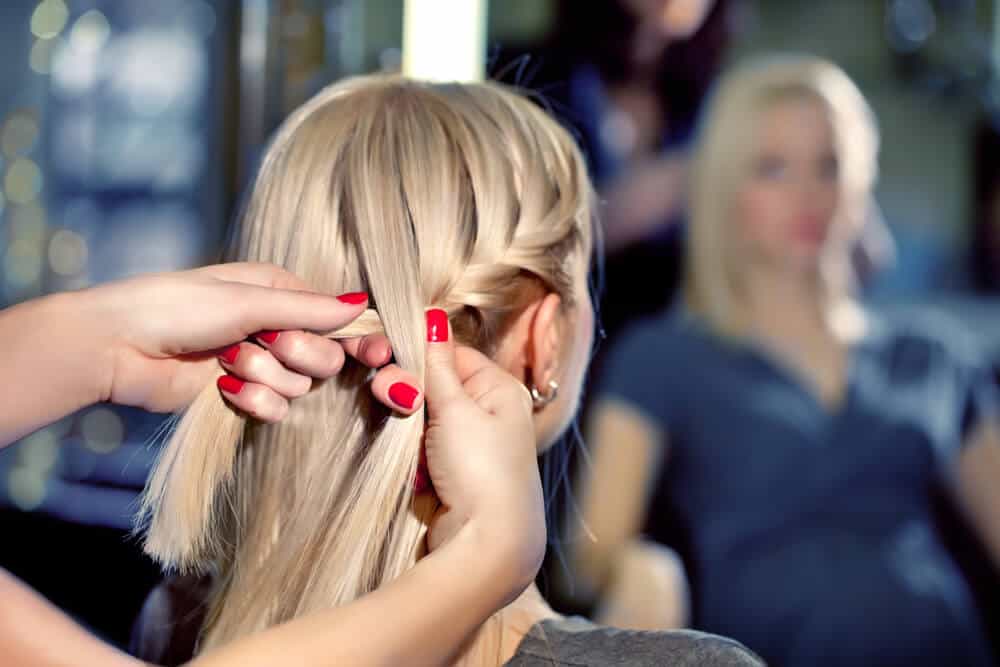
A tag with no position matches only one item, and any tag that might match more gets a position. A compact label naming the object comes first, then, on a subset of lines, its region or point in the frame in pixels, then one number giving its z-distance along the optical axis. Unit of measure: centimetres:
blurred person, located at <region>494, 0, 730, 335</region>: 197
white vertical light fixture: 169
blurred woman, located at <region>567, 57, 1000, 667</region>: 170
